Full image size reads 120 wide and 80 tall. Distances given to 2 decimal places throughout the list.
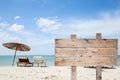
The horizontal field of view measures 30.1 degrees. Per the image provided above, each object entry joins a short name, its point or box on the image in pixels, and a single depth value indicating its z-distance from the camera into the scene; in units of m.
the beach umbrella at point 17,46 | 20.58
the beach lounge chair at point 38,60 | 23.80
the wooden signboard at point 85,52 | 6.58
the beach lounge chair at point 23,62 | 22.69
